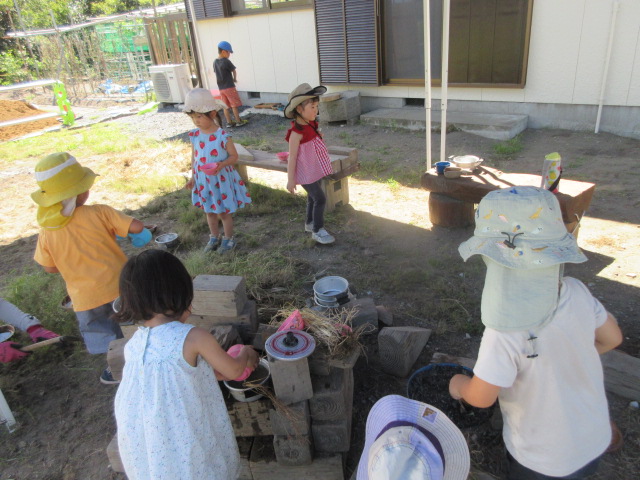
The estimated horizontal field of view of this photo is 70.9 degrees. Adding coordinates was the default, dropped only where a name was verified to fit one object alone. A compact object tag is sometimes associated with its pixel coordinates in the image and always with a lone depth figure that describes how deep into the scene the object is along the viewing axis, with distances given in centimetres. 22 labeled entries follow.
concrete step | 714
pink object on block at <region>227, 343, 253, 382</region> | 194
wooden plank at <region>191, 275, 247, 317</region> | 249
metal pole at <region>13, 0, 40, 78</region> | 1665
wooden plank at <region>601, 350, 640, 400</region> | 234
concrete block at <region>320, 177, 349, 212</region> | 504
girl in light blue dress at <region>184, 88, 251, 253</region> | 407
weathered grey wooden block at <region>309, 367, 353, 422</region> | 200
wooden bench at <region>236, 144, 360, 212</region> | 499
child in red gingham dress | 392
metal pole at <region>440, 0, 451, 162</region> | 412
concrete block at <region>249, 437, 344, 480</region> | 204
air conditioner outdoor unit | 1235
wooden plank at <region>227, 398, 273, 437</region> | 205
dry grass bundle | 211
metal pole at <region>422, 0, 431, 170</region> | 421
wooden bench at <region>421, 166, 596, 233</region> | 354
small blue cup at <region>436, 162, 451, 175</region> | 434
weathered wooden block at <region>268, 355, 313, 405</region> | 191
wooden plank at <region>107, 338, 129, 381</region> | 242
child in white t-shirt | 129
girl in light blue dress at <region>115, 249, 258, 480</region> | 160
